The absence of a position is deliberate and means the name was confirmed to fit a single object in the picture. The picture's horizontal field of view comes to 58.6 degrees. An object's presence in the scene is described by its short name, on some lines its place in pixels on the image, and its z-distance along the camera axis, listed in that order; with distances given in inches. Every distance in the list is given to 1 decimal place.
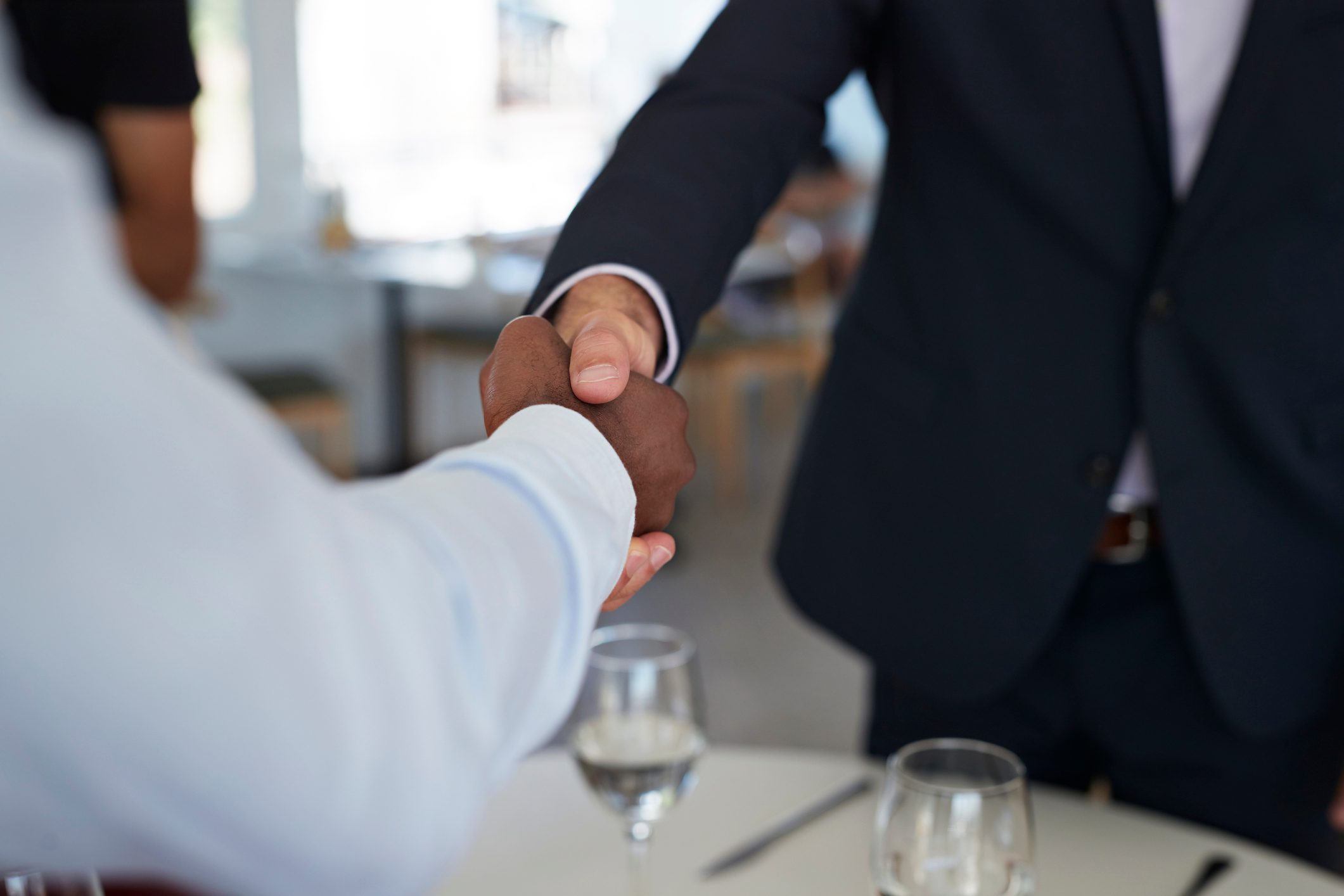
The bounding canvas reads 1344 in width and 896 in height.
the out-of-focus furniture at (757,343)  181.3
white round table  30.5
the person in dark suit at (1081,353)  37.3
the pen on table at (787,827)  31.2
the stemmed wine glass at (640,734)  27.7
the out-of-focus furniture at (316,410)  154.6
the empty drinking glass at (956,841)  23.7
